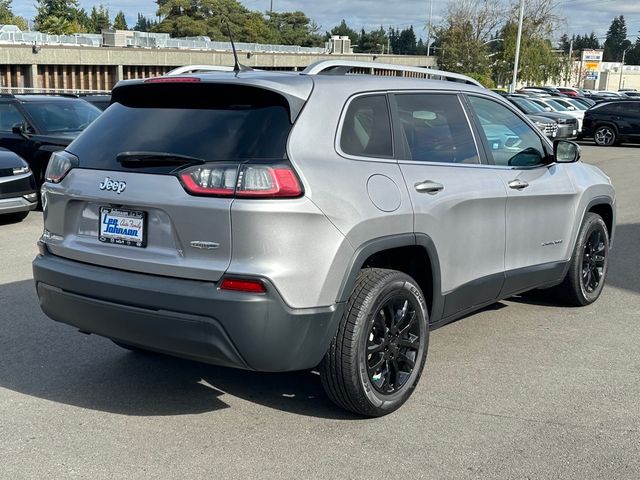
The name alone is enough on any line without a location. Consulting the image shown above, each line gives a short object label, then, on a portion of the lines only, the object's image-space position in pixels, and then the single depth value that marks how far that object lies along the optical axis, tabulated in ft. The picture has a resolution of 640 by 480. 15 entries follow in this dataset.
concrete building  125.08
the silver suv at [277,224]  12.09
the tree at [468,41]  189.37
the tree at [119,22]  427.70
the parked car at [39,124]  39.04
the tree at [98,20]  408.46
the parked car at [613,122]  85.46
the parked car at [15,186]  33.12
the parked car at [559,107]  92.63
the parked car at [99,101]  55.98
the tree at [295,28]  413.39
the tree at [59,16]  262.88
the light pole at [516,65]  152.25
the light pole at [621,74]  379.84
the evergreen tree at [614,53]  633.12
